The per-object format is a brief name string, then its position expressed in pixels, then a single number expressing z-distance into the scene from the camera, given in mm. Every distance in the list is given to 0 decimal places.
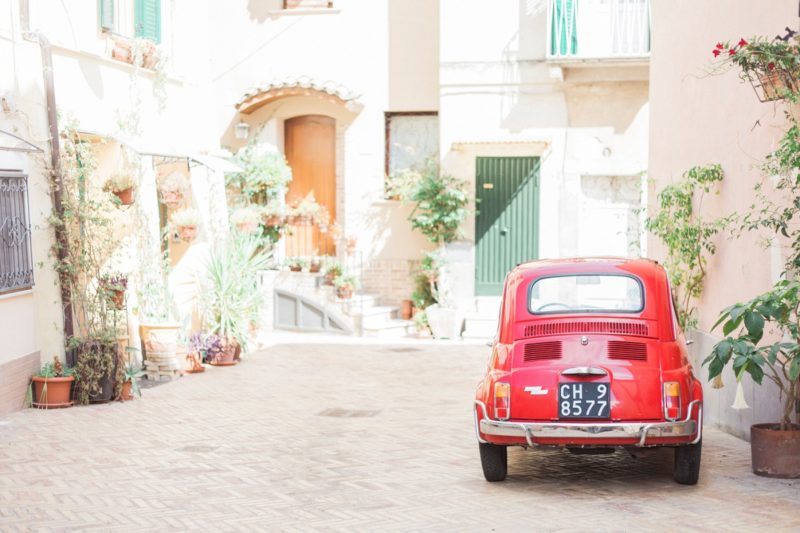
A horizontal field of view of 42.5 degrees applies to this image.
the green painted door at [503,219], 17875
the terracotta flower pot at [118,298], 11461
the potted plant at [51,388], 10648
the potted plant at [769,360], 6953
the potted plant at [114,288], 11420
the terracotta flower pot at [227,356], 14164
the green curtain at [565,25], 16906
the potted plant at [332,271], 18031
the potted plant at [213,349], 14141
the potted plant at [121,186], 12234
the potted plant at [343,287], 17797
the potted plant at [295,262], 18375
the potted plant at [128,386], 11287
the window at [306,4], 18922
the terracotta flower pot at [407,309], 18266
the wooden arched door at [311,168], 19203
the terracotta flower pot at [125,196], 12320
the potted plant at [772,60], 7375
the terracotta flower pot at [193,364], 13492
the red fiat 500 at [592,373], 6711
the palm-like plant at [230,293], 14477
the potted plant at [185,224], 14227
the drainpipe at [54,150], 11102
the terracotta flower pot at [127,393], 11262
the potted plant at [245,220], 15773
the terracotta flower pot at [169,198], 14016
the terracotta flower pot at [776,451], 7312
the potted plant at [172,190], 14016
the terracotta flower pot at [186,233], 14219
